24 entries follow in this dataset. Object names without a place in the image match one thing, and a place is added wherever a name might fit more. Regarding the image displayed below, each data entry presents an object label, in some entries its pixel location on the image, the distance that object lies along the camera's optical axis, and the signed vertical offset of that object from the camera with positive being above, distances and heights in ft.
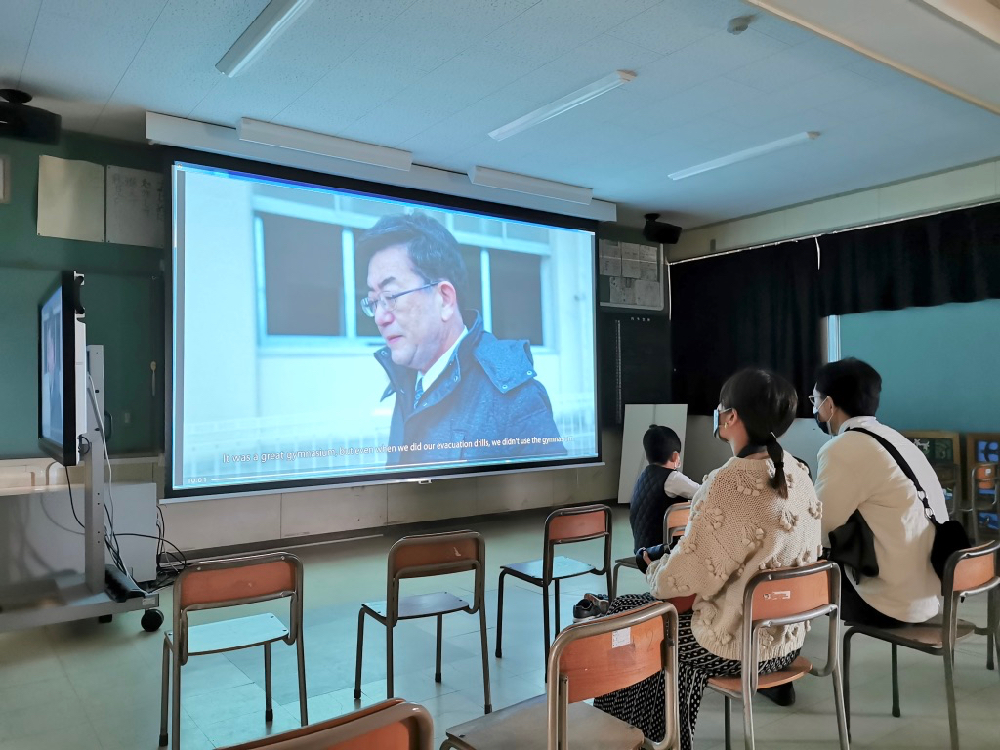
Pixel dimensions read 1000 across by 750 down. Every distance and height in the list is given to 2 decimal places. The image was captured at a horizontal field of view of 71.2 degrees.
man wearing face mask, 7.54 -1.32
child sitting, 10.32 -1.37
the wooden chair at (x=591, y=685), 4.52 -1.96
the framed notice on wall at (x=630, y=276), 23.26 +4.13
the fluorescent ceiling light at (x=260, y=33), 9.85 +5.61
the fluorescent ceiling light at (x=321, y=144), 14.48 +5.68
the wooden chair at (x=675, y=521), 9.53 -1.74
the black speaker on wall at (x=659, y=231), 23.25 +5.49
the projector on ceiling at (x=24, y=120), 12.92 +5.42
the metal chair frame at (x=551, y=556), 9.45 -2.20
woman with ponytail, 6.17 -1.36
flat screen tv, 10.69 +0.61
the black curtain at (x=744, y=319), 21.49 +2.47
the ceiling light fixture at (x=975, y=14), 10.03 +5.56
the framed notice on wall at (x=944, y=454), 16.38 -1.60
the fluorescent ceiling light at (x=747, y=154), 15.66 +5.78
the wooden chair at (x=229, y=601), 6.80 -1.98
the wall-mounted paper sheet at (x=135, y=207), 15.21 +4.39
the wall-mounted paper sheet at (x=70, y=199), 14.51 +4.39
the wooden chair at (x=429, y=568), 7.80 -1.93
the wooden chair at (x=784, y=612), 5.88 -1.92
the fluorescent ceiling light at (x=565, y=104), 12.61 +5.80
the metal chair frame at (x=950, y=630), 6.86 -2.50
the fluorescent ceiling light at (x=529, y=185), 17.97 +5.74
